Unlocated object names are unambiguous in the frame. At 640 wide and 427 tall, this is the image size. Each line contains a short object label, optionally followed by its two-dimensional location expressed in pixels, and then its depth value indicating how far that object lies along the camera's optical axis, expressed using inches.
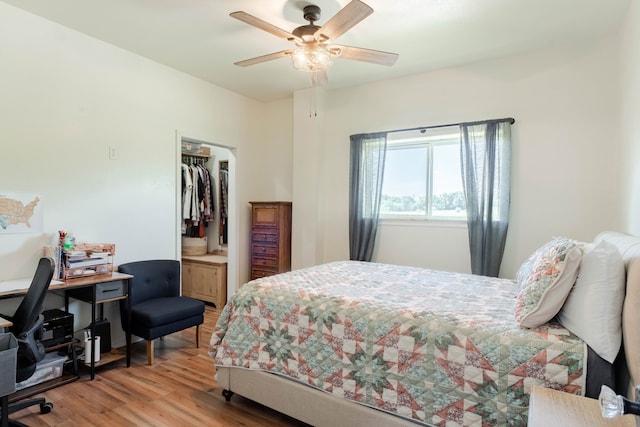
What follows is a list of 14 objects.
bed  54.9
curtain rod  129.9
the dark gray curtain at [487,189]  130.4
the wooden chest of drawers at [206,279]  179.8
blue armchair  114.2
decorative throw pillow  60.0
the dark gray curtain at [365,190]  157.9
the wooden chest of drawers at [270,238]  173.6
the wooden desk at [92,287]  90.7
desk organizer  104.2
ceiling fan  85.8
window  145.7
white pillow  53.3
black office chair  74.4
